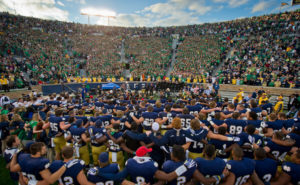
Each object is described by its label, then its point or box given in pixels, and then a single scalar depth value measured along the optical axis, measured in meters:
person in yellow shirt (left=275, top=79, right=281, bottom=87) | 16.35
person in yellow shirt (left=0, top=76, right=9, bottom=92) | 15.97
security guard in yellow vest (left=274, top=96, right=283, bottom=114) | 8.45
